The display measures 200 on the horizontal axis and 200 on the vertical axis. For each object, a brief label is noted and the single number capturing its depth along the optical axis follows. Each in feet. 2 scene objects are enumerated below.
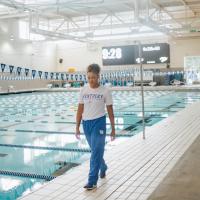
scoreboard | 85.30
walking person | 11.28
